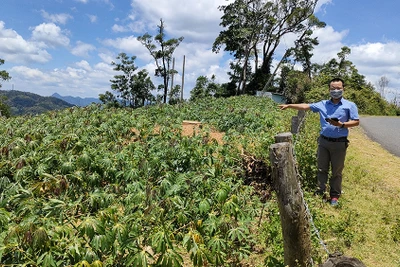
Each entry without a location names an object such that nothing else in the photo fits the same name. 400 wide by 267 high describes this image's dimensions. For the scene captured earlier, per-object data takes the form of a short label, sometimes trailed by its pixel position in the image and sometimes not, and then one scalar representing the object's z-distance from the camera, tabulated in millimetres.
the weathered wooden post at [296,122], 6035
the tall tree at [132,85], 31769
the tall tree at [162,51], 31453
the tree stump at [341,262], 1744
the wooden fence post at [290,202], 1977
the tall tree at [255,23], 27547
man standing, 3756
